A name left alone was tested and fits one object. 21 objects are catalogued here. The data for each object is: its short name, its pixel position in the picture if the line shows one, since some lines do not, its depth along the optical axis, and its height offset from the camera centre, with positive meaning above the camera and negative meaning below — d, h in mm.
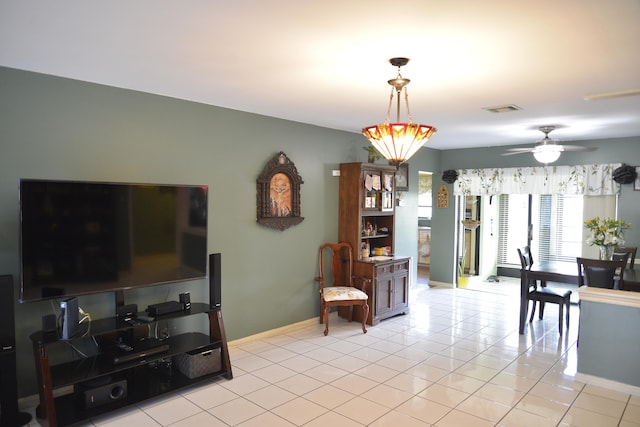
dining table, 4582 -780
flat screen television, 2777 -253
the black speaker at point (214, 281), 3641 -679
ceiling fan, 4684 +623
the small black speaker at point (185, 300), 3530 -821
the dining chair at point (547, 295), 4770 -1038
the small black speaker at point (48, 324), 2799 -821
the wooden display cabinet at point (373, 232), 5215 -375
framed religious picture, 4523 +100
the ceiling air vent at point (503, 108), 3988 +926
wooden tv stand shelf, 2707 -1180
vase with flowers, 4582 -353
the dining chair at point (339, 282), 4816 -987
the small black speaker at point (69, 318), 2783 -776
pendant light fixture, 2672 +428
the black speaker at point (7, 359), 2650 -1003
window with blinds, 7367 -390
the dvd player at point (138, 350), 3049 -1115
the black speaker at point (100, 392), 2885 -1326
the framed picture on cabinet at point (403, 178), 6445 +396
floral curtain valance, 5859 +362
